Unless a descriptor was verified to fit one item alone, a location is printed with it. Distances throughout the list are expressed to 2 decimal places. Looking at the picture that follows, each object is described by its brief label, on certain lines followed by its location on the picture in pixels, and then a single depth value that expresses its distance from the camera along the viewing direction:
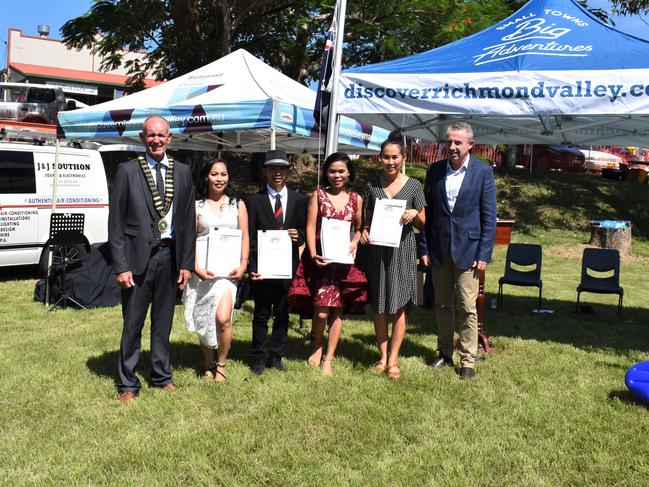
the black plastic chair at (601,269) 8.10
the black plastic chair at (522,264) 8.34
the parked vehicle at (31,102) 19.91
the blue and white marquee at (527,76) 5.27
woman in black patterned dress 4.92
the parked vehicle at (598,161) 31.27
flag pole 6.17
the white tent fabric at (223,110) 7.34
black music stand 7.59
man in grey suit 4.19
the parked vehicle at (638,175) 24.23
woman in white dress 4.62
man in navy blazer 4.87
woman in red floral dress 4.83
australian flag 6.35
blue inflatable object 4.35
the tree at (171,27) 15.12
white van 8.84
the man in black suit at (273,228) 4.86
